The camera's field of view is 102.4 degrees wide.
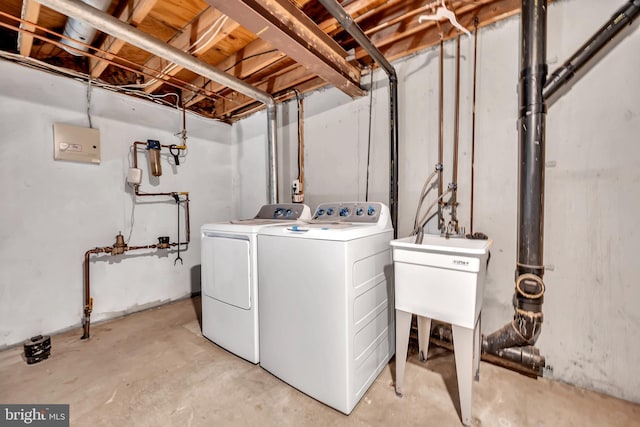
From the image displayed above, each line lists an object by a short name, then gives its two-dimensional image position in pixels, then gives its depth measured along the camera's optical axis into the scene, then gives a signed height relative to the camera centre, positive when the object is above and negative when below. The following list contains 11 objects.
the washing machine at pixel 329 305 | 1.37 -0.58
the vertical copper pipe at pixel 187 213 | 3.16 -0.06
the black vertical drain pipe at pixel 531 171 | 1.45 +0.20
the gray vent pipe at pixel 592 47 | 1.27 +0.83
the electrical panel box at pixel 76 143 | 2.26 +0.60
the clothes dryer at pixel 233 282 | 1.78 -0.55
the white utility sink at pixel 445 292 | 1.27 -0.45
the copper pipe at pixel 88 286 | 2.24 -0.71
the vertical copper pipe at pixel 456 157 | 1.85 +0.36
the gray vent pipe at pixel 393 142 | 2.06 +0.52
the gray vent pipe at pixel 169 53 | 1.38 +1.07
